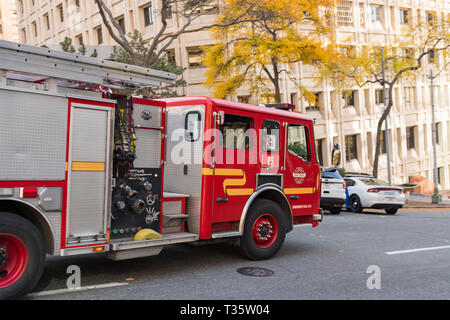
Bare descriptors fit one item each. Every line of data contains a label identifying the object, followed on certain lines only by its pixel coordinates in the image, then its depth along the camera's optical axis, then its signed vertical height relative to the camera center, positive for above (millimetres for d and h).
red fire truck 5148 +266
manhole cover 6949 -1330
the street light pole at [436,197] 25158 -543
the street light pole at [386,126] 24828 +3368
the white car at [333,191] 17266 -169
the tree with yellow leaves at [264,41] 19109 +6629
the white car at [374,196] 17812 -354
